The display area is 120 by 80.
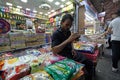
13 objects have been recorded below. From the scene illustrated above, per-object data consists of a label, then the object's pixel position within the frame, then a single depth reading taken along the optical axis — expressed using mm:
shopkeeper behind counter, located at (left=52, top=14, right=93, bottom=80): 1172
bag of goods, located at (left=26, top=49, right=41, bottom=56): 1452
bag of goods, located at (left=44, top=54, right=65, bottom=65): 920
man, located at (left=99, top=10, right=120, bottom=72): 2355
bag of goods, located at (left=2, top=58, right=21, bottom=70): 873
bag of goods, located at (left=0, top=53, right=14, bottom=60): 1305
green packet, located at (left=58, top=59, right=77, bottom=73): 774
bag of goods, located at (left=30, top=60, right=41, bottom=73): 830
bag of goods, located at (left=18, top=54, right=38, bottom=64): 1024
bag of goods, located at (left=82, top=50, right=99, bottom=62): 1571
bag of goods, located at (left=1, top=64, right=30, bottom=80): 722
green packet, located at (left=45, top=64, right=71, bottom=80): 690
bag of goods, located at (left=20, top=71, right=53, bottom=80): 661
